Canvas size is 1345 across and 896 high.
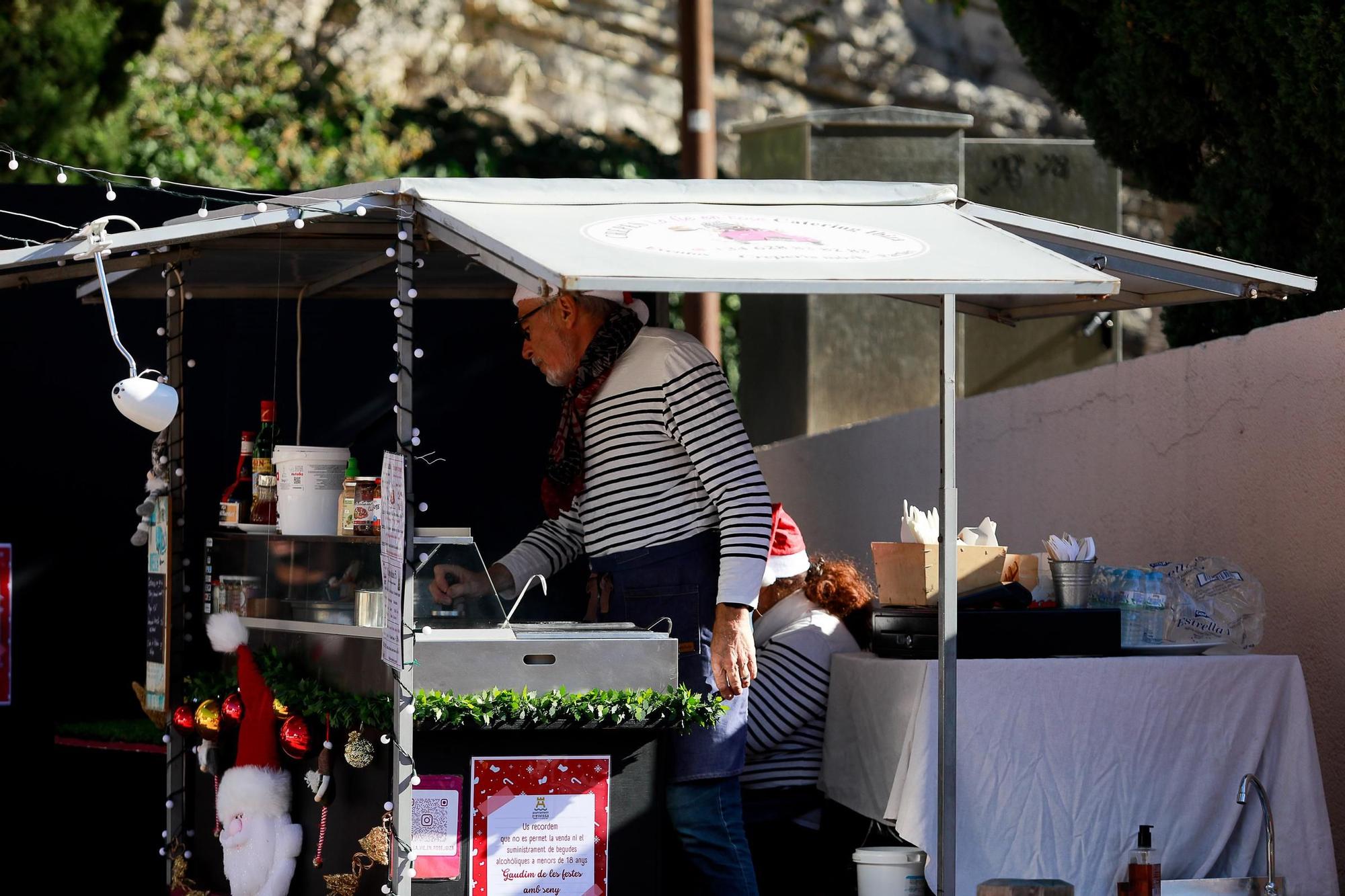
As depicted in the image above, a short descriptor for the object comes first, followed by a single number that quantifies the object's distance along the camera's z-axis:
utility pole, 15.03
